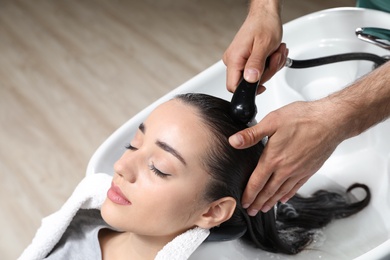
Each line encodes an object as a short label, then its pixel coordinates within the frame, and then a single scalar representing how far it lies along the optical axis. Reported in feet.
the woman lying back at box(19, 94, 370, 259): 3.45
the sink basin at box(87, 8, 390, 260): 4.25
